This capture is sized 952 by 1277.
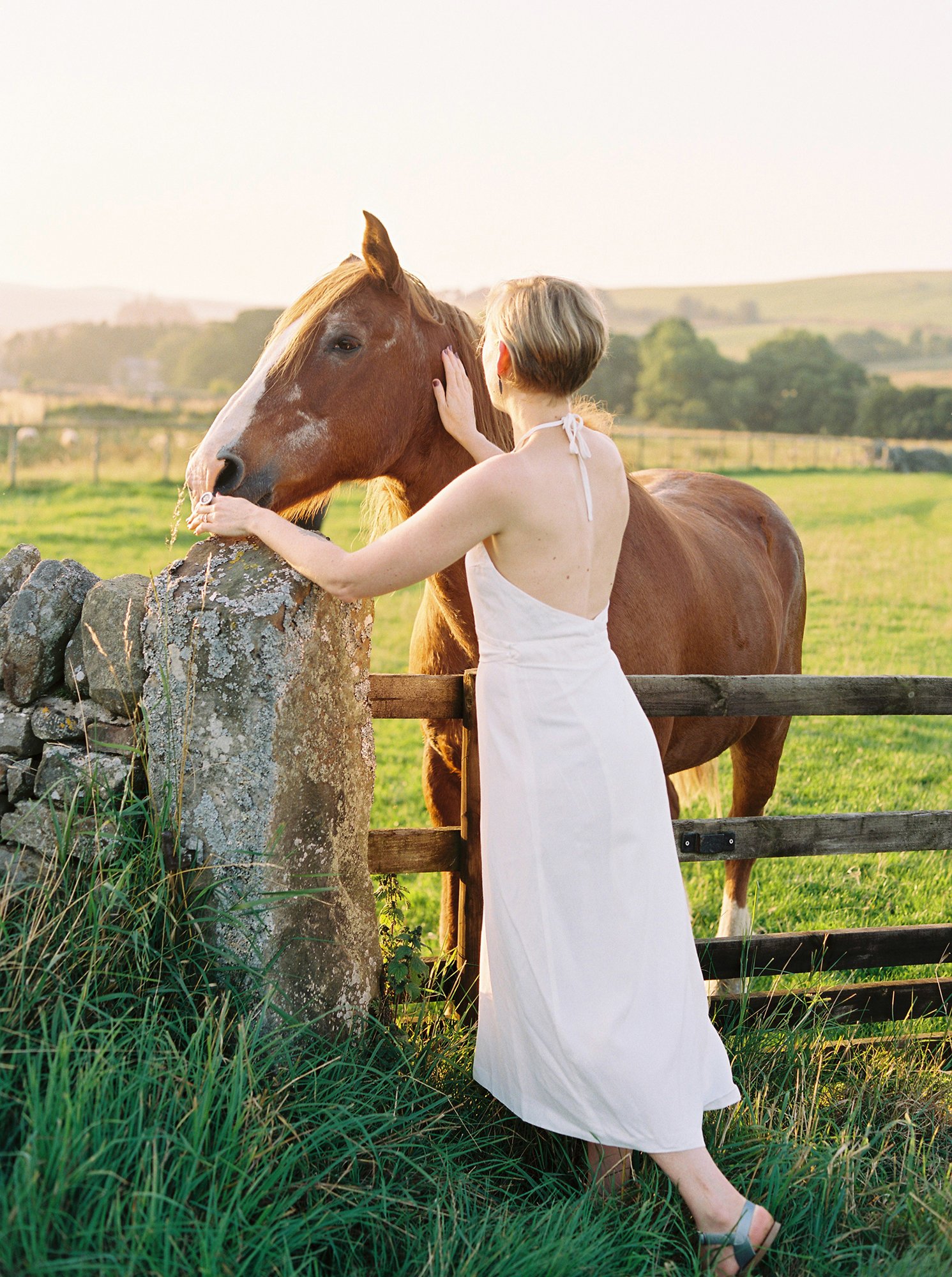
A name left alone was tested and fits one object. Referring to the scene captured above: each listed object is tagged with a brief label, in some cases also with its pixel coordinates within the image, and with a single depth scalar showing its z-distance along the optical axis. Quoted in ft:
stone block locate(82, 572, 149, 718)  8.94
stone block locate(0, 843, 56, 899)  8.36
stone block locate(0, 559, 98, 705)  9.29
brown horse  9.29
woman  8.04
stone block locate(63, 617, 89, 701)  9.32
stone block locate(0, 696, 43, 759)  9.27
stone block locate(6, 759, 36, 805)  9.19
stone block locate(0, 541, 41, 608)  9.78
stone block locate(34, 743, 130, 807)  8.75
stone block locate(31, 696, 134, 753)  9.15
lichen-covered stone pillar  8.39
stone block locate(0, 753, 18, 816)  9.26
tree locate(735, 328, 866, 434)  233.96
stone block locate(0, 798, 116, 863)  8.43
